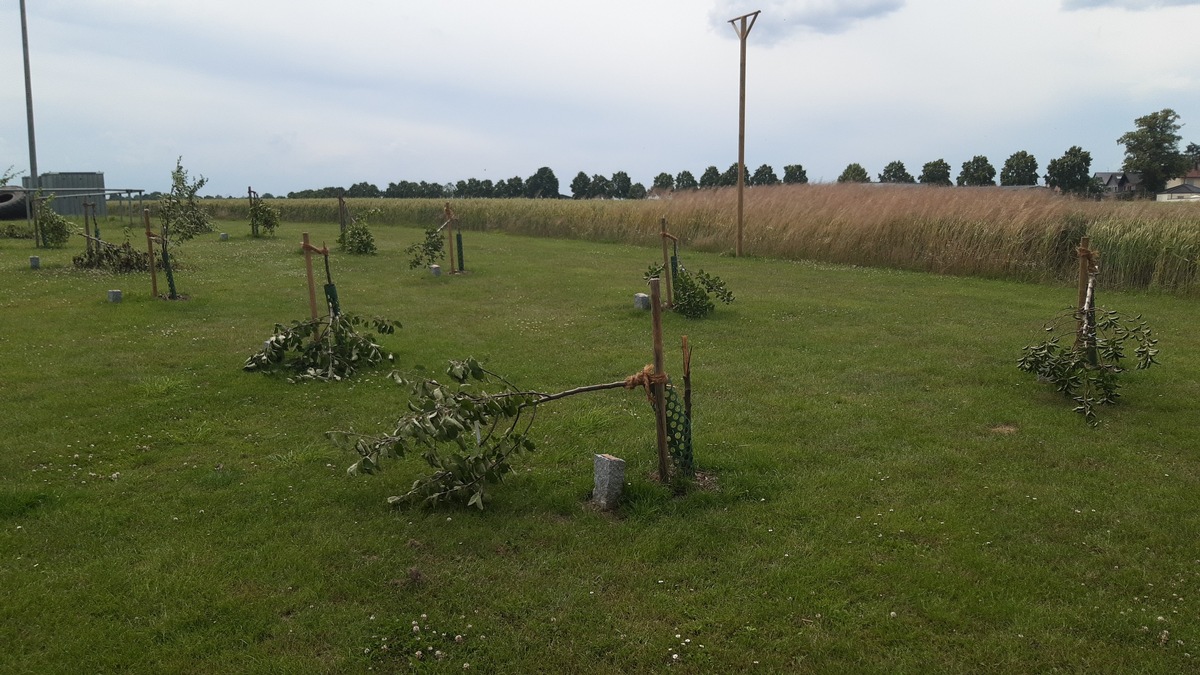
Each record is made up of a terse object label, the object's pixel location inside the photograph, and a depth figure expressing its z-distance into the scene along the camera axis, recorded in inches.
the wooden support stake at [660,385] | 196.5
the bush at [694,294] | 454.9
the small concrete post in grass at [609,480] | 195.8
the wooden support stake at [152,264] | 506.3
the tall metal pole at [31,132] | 1143.6
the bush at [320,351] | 324.2
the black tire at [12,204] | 1296.8
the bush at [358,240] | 883.4
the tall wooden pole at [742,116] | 810.8
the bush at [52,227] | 876.0
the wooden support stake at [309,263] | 340.2
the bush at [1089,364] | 276.8
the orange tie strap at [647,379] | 196.4
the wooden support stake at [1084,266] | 302.1
